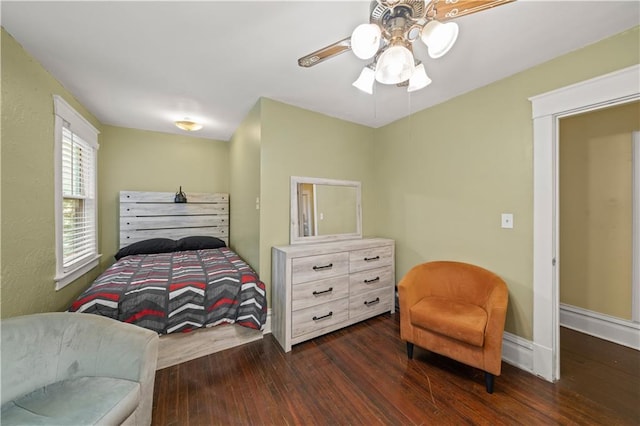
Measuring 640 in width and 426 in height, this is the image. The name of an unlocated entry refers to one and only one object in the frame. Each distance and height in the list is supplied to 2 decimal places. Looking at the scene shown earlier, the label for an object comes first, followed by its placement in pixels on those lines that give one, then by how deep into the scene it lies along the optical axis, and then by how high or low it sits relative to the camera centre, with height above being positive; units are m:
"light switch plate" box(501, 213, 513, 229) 2.05 -0.06
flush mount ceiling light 3.16 +1.17
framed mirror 2.72 +0.03
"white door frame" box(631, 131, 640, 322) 2.22 -0.17
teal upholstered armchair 1.06 -0.83
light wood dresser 2.24 -0.76
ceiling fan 1.01 +0.82
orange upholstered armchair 1.67 -0.79
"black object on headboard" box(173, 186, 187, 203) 3.72 +0.23
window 2.09 +0.20
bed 1.91 -0.73
